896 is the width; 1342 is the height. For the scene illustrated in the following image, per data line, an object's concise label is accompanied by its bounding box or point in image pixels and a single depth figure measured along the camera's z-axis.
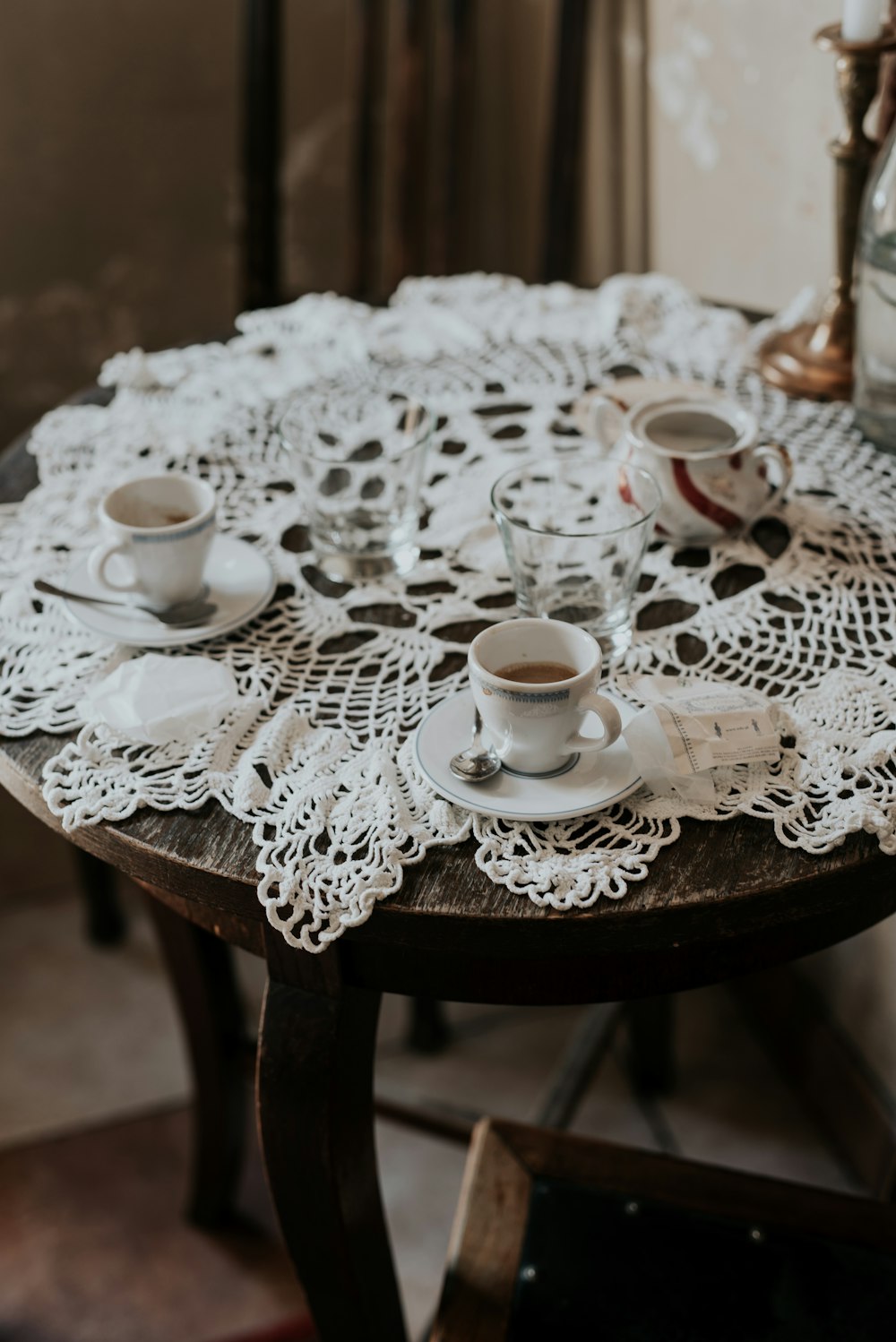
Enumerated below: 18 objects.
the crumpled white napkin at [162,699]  0.76
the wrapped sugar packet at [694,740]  0.70
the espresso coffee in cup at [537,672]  0.73
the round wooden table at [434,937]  0.65
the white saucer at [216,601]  0.84
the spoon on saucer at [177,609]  0.85
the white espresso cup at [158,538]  0.83
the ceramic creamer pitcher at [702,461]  0.90
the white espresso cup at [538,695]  0.68
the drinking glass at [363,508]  0.92
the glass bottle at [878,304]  0.97
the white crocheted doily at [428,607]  0.69
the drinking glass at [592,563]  0.82
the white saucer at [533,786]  0.69
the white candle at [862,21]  1.00
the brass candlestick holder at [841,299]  1.04
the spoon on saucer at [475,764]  0.71
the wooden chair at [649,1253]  0.80
